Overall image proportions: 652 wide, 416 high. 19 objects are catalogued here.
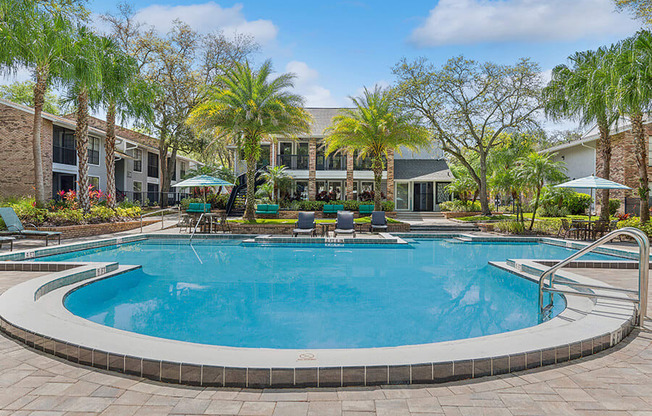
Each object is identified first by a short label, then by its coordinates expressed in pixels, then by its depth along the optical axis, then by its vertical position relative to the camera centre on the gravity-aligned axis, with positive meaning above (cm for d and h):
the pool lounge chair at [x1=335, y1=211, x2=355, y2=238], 1586 -101
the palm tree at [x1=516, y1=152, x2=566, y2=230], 1795 +128
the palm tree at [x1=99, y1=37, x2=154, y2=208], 1749 +486
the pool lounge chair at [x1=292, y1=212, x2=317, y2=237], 1605 -99
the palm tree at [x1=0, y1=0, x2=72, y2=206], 1327 +533
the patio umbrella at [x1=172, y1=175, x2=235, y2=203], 1658 +64
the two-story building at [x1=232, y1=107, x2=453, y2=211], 2836 +167
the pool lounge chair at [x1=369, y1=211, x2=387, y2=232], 1769 -108
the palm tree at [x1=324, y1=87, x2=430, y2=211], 1947 +341
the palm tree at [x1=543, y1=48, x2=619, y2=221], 1492 +423
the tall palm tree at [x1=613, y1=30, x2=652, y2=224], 1280 +400
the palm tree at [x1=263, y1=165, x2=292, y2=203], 2616 +131
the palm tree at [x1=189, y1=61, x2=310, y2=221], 1764 +392
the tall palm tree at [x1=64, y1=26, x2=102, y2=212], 1519 +446
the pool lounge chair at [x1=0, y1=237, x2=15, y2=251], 1053 -114
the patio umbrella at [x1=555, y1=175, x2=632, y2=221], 1434 +53
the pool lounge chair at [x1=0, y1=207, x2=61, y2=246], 1180 -89
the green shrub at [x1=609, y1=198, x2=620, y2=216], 2138 -39
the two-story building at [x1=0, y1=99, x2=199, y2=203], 2106 +248
